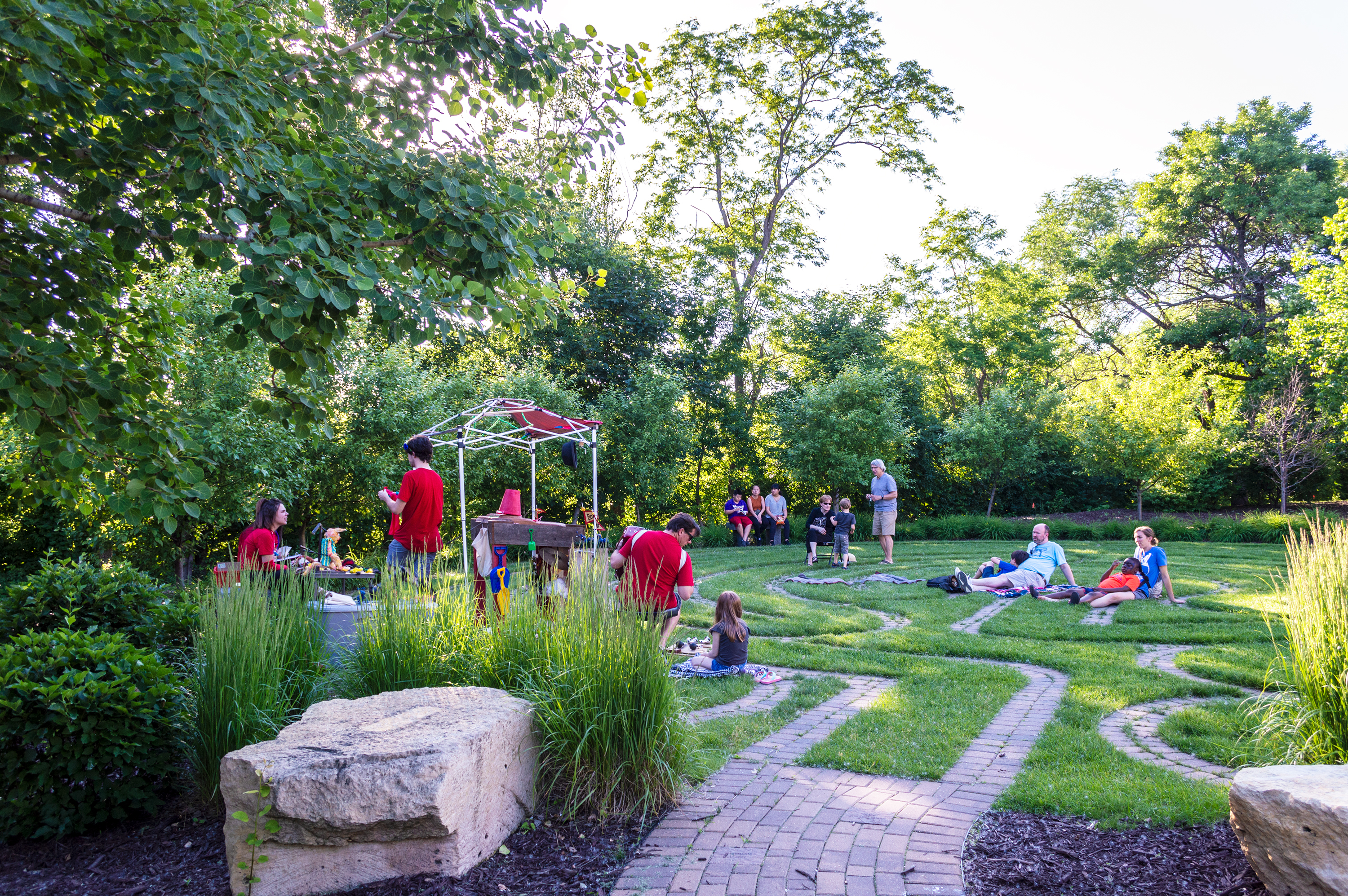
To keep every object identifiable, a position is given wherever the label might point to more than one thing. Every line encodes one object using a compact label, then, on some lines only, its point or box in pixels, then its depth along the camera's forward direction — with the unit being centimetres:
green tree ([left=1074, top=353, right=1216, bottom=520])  2228
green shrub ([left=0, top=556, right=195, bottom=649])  482
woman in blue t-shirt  1055
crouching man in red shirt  680
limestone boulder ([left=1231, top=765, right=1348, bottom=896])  265
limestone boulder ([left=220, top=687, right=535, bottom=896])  319
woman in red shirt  724
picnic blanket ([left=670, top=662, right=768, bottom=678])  678
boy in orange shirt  1023
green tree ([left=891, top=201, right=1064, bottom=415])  3175
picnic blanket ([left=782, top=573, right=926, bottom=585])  1285
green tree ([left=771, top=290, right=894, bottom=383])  2820
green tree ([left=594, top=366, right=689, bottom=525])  2141
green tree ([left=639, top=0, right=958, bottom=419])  2725
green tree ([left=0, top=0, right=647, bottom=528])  342
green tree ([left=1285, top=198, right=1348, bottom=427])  1833
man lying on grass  1144
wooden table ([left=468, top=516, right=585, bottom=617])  800
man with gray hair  1529
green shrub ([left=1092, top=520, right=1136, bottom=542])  2080
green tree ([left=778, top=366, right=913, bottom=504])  2247
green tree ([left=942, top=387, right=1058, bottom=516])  2452
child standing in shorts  1519
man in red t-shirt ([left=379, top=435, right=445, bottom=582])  779
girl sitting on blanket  682
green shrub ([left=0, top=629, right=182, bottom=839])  381
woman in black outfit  1562
